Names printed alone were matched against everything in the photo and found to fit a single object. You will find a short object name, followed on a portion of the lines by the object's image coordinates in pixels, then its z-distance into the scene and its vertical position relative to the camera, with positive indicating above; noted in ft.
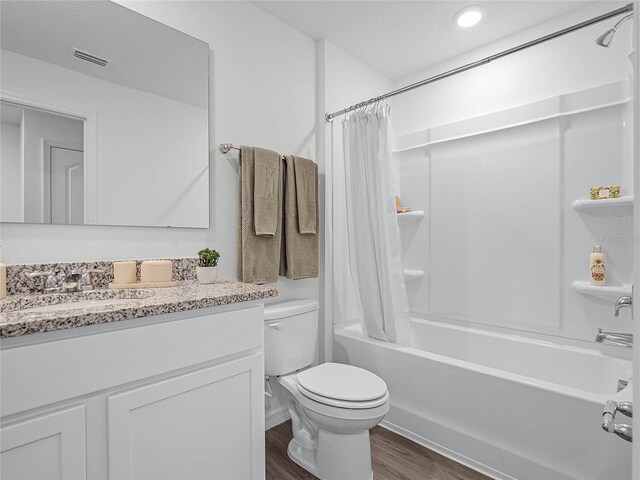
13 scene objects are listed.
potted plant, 5.22 -0.45
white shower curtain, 6.93 +0.20
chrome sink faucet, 4.21 -0.55
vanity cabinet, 2.82 -1.56
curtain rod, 4.42 +2.86
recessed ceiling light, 6.81 +4.48
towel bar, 6.10 +1.60
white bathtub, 4.63 -2.65
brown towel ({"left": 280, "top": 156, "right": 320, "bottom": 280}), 6.99 -0.06
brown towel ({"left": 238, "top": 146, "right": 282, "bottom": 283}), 6.28 -0.07
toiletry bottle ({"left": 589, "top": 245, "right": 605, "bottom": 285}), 6.27 -0.54
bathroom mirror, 4.30 +1.70
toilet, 5.02 -2.43
